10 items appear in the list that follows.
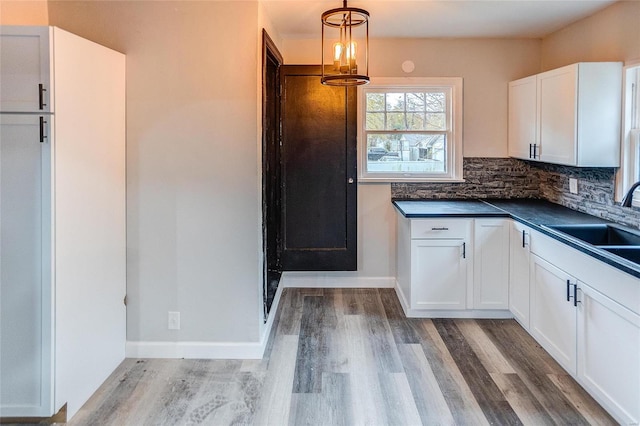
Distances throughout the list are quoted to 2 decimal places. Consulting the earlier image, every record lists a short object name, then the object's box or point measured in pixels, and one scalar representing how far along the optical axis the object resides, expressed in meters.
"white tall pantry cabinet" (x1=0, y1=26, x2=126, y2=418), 2.25
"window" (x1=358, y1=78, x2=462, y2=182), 4.39
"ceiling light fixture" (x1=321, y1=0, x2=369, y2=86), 2.46
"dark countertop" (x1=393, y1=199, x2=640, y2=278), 2.78
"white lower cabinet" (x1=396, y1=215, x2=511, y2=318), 3.68
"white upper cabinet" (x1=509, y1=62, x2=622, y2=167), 3.14
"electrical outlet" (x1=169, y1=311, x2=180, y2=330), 3.07
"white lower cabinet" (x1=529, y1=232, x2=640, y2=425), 2.13
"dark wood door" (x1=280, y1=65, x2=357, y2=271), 4.23
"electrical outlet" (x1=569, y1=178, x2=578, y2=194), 3.72
